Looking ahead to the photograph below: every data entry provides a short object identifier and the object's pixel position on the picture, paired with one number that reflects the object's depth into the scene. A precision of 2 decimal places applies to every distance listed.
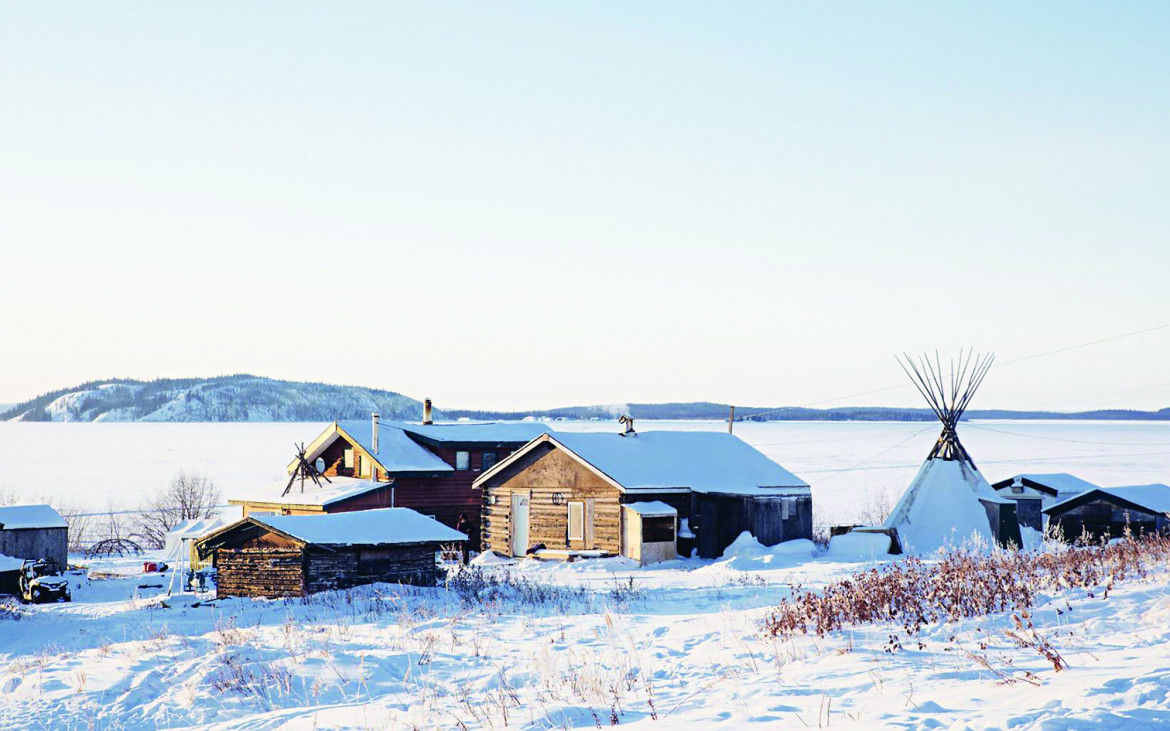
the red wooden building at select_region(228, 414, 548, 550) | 44.12
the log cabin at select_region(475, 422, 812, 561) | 35.34
